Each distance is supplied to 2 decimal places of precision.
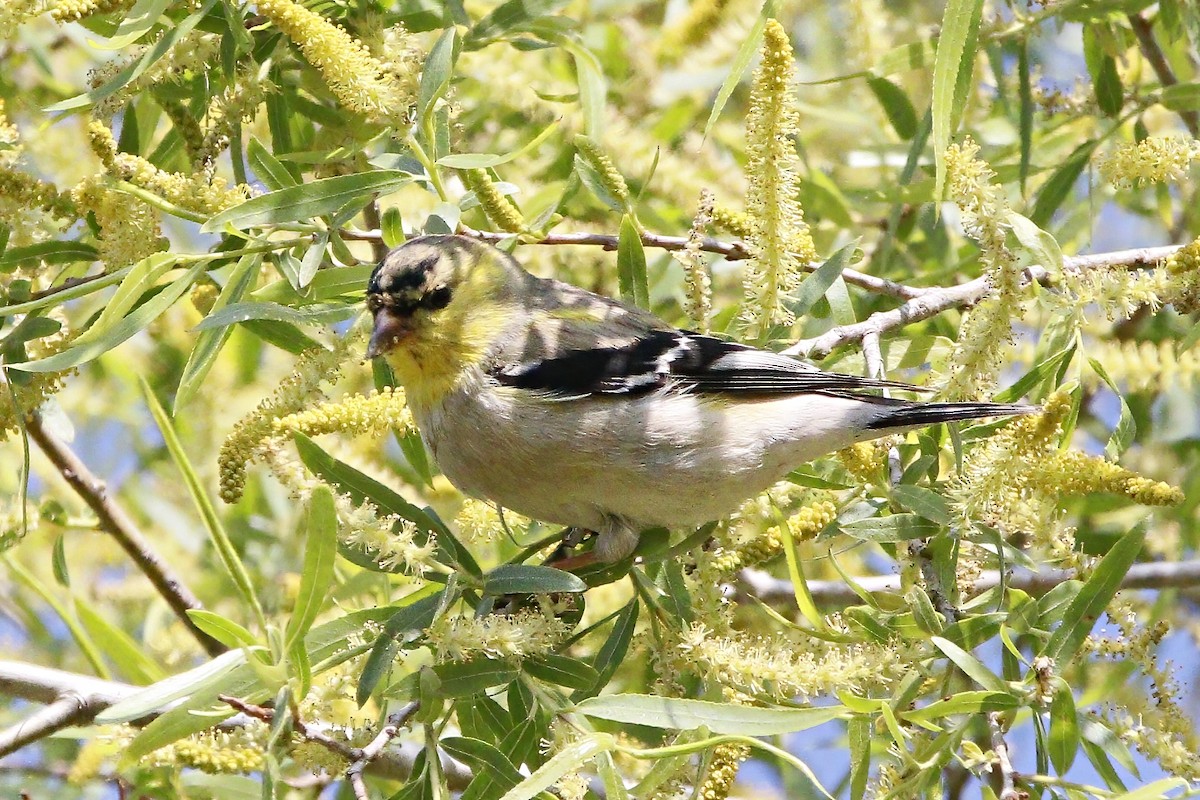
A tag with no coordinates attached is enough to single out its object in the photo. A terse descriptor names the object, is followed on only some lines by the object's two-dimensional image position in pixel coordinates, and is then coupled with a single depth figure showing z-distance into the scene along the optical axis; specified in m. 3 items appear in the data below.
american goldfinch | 6.81
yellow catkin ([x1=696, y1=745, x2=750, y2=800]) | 5.20
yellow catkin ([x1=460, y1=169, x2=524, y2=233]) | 6.62
